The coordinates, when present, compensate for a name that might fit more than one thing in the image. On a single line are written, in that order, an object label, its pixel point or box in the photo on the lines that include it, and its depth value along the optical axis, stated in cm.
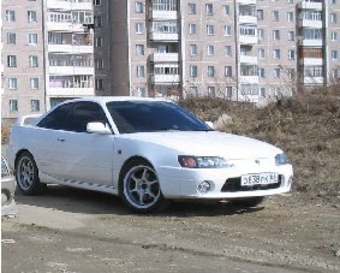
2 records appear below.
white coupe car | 713
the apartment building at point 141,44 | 6862
